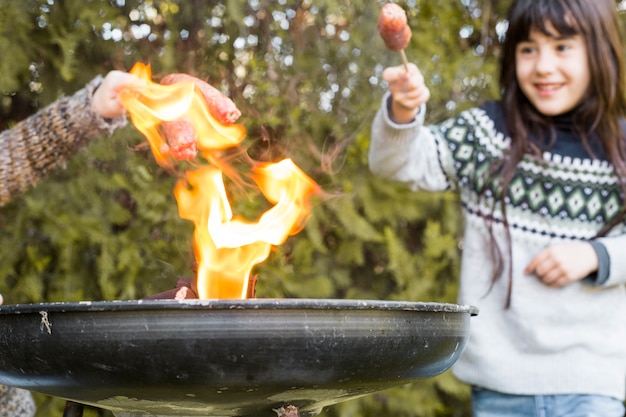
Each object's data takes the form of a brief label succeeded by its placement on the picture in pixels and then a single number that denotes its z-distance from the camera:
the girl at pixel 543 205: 2.36
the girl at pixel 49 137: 2.14
